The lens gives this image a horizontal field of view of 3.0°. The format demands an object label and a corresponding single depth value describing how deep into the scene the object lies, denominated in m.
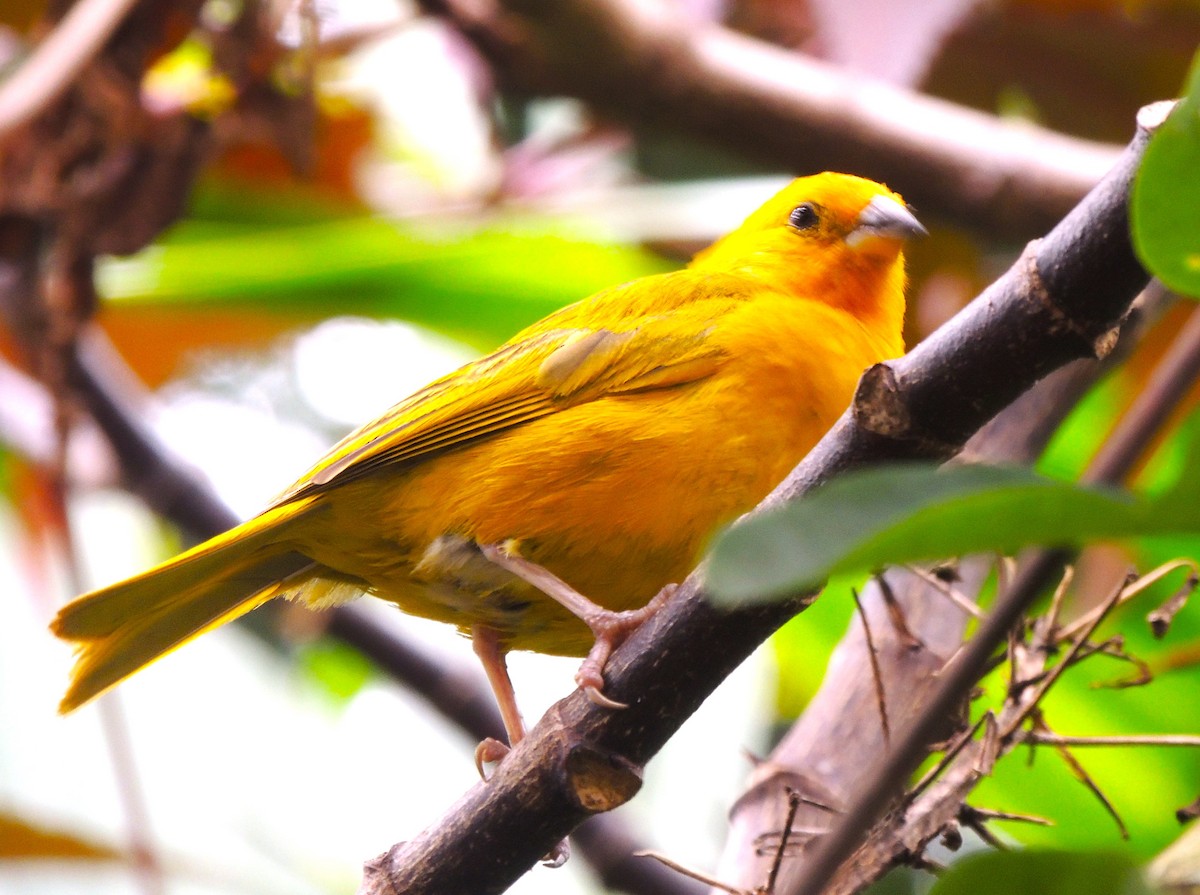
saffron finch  3.22
